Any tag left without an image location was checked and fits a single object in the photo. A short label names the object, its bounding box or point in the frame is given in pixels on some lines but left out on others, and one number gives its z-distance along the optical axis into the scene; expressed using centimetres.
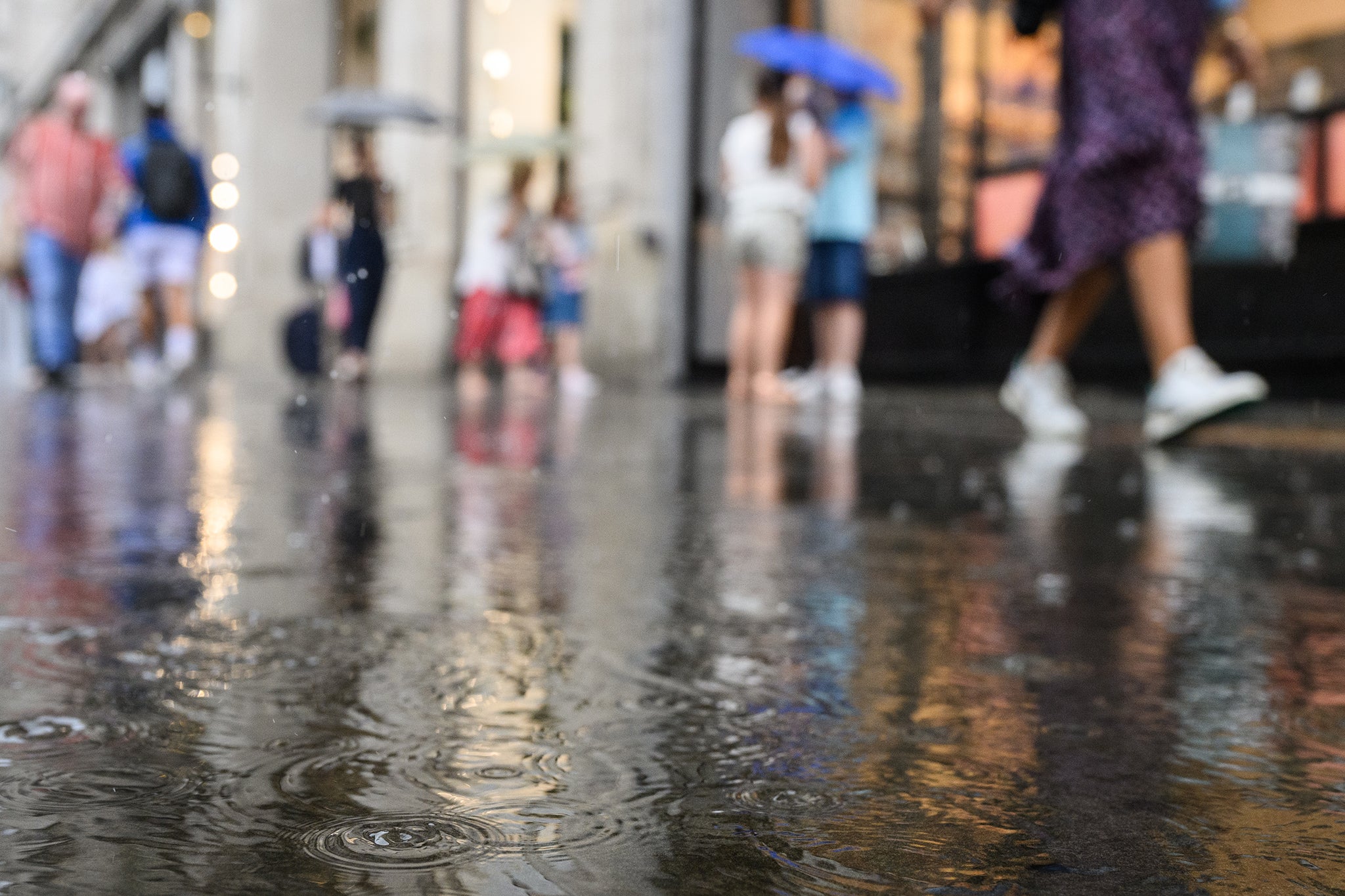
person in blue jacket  1141
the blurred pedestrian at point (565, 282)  1323
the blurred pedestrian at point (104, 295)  1587
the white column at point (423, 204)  1703
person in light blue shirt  925
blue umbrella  915
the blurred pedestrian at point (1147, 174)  452
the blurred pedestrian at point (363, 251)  1142
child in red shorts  1291
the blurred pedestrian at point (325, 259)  1355
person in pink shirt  1054
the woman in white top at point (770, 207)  877
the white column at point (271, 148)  2048
